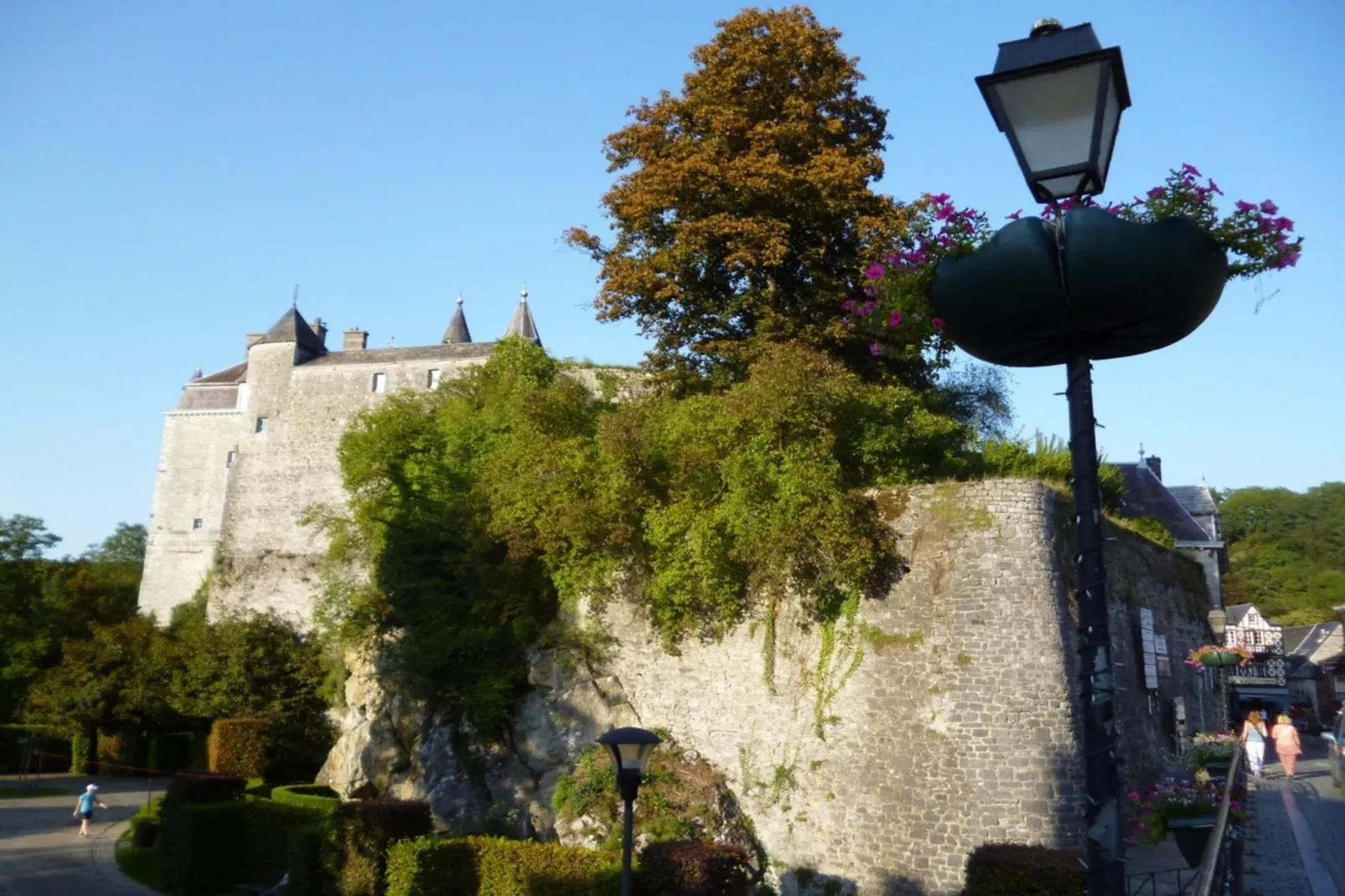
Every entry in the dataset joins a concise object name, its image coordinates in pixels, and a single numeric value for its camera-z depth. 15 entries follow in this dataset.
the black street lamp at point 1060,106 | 3.05
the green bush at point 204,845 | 18.72
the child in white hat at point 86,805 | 23.20
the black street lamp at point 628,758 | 9.80
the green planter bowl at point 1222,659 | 15.88
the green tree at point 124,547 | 77.50
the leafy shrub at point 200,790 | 19.73
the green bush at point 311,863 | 15.73
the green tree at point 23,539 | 43.06
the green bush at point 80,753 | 34.28
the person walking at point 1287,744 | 16.61
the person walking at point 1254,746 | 16.02
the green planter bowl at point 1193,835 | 10.05
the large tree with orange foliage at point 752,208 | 18.00
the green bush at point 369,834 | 14.80
